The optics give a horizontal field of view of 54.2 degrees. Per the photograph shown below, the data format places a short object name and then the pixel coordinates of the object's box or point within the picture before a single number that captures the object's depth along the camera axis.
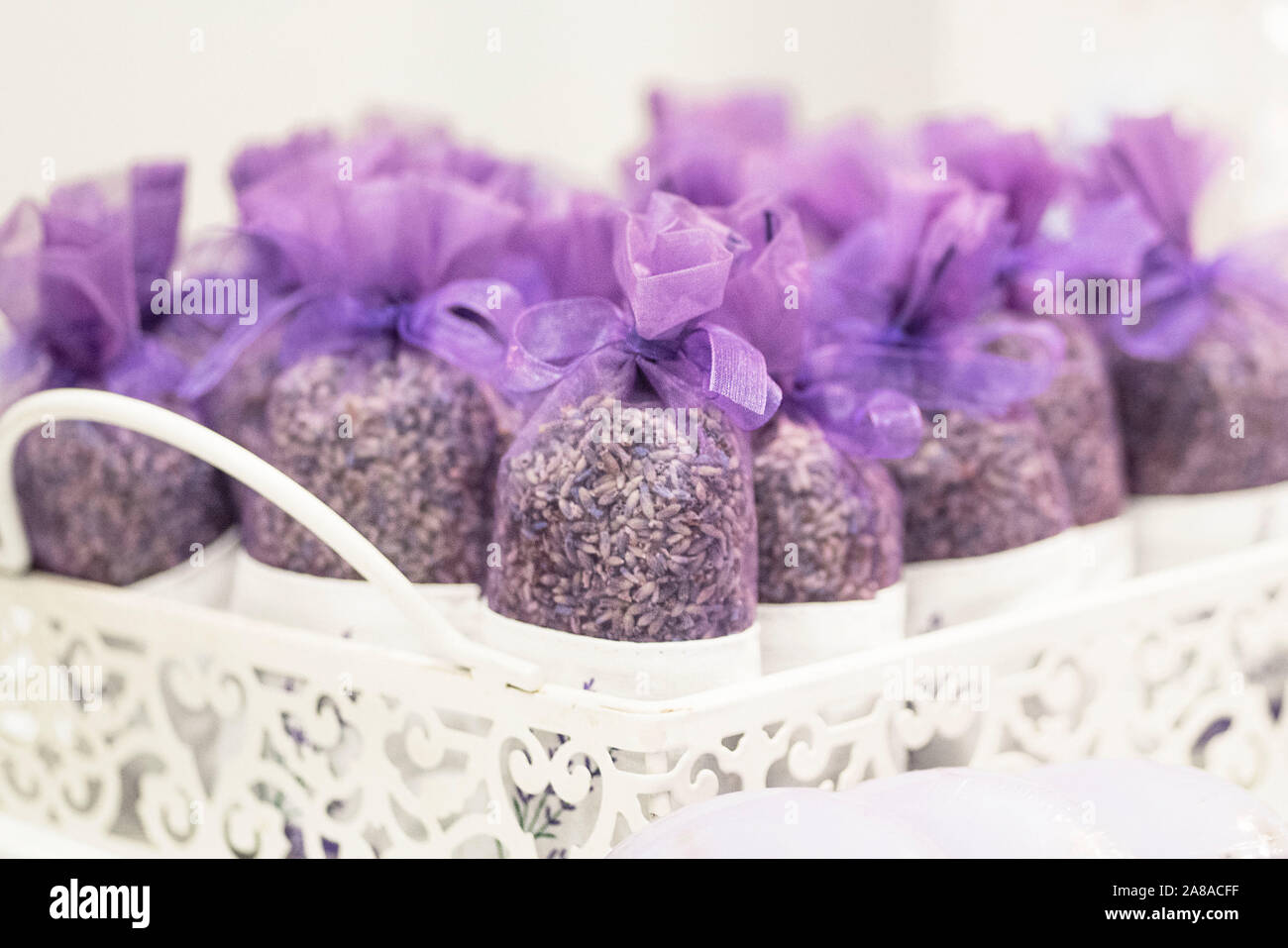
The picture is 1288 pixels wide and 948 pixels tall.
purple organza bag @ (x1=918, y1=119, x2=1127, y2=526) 0.72
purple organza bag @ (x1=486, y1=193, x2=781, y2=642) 0.51
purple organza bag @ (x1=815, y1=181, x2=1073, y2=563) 0.65
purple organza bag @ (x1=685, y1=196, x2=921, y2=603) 0.57
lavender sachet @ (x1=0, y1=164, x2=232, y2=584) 0.67
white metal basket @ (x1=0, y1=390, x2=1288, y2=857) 0.52
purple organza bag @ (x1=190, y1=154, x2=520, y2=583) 0.61
